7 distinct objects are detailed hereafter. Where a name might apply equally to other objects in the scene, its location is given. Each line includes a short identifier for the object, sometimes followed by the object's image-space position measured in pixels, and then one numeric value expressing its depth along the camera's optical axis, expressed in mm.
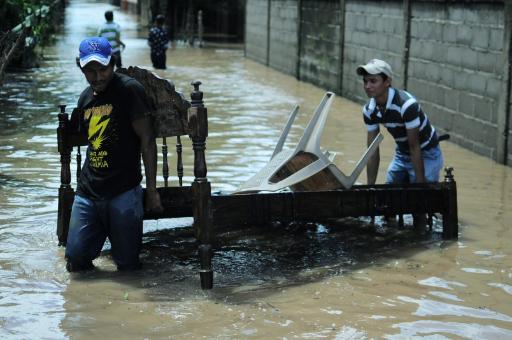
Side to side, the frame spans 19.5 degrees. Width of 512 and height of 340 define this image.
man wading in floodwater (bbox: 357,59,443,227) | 11628
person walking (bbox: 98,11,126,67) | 31225
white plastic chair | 11135
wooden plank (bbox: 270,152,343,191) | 11454
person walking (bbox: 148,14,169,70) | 34885
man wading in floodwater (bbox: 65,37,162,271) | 10027
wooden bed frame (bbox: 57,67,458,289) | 9907
